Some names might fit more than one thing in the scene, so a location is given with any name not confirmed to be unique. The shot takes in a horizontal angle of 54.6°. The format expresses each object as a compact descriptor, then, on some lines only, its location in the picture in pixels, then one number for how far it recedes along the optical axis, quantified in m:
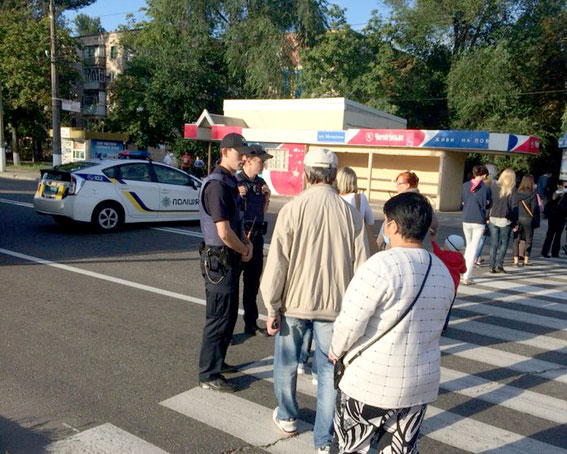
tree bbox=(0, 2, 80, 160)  37.22
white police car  11.02
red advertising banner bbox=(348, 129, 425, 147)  21.56
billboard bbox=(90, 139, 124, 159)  29.06
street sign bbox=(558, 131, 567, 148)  21.15
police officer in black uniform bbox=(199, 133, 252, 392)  3.97
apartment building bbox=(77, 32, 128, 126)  64.56
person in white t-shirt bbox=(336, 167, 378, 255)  5.24
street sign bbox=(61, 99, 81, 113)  23.94
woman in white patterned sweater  2.36
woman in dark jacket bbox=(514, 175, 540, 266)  10.61
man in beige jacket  3.20
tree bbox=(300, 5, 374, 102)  34.91
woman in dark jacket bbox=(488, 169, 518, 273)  9.41
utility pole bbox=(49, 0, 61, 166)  26.02
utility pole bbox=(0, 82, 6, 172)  30.39
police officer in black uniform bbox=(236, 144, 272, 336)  5.67
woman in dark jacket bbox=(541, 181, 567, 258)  11.57
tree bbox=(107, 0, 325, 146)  36.66
